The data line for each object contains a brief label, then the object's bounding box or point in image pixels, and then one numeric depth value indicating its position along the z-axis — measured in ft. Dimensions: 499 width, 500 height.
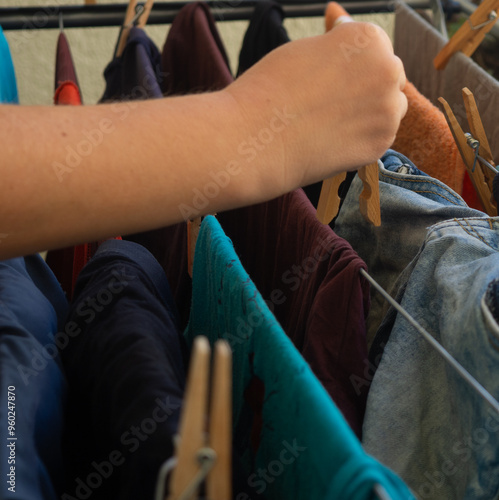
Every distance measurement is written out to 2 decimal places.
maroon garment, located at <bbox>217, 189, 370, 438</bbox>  1.73
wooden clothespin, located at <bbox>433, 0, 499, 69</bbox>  2.74
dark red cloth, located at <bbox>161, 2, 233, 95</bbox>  3.25
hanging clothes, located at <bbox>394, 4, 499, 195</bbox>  2.53
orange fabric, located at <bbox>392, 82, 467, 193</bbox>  2.41
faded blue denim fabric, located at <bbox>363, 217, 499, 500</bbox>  1.55
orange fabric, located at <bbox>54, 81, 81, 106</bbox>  2.69
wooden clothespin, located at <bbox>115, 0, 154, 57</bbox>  3.21
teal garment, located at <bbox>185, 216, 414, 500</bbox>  0.97
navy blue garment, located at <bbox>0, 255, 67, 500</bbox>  1.09
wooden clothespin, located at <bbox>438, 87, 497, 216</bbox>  2.06
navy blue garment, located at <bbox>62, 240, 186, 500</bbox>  1.11
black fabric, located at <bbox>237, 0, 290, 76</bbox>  3.26
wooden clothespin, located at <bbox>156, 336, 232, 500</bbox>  0.79
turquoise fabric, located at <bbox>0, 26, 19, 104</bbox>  2.83
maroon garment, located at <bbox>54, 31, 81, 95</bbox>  2.97
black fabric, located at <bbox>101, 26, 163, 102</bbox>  2.67
